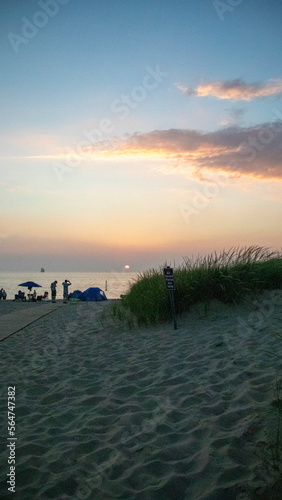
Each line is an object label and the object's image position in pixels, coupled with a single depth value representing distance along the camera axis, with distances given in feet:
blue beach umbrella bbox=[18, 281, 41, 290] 92.50
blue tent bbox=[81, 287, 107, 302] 78.69
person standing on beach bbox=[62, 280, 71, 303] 83.04
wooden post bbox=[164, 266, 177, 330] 27.04
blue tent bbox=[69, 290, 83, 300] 81.05
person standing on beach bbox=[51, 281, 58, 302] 80.66
